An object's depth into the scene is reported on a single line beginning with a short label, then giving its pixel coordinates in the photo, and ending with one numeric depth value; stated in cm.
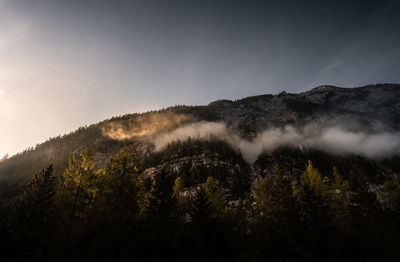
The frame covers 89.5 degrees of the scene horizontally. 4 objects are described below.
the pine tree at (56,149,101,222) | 2309
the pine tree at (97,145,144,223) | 2239
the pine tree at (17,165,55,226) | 1953
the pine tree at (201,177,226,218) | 3162
